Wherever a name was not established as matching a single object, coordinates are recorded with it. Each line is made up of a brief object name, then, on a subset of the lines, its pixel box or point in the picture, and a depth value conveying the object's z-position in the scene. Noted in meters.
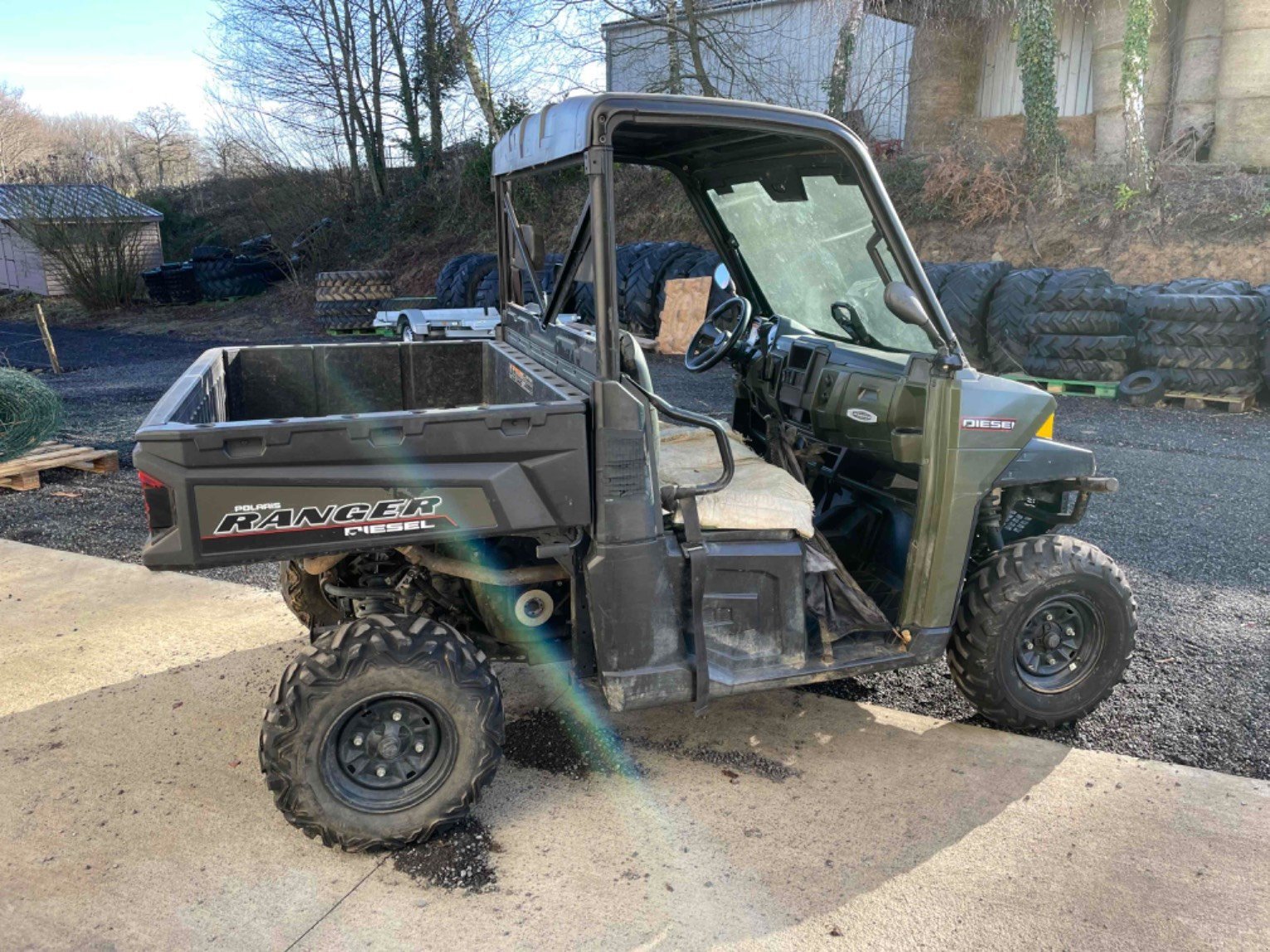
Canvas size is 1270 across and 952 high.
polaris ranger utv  2.75
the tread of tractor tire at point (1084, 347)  9.77
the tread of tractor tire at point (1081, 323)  9.73
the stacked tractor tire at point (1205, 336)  9.09
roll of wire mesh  7.33
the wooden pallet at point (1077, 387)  9.89
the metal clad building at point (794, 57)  18.17
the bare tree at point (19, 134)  39.78
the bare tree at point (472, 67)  22.94
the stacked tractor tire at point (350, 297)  17.34
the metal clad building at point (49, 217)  20.72
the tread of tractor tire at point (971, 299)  10.73
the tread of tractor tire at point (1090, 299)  9.70
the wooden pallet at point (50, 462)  7.27
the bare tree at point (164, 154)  36.44
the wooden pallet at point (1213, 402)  9.34
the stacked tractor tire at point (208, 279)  22.73
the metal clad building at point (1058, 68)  15.90
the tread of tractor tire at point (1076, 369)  9.88
